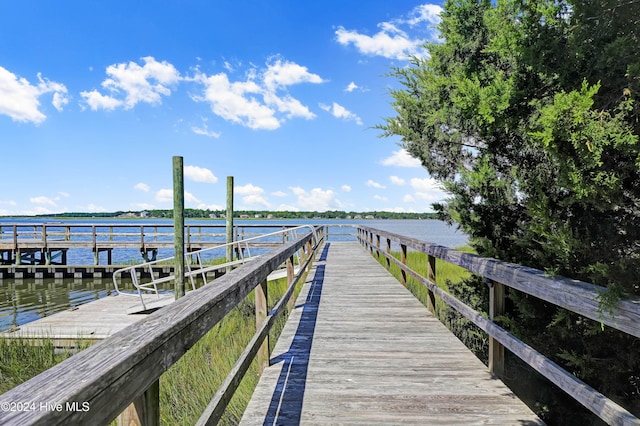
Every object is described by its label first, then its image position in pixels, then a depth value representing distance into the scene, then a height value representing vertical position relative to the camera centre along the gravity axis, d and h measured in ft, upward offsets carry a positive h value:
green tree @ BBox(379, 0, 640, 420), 6.78 +1.30
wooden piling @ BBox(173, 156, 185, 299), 32.37 -0.24
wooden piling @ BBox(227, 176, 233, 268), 49.32 +0.93
